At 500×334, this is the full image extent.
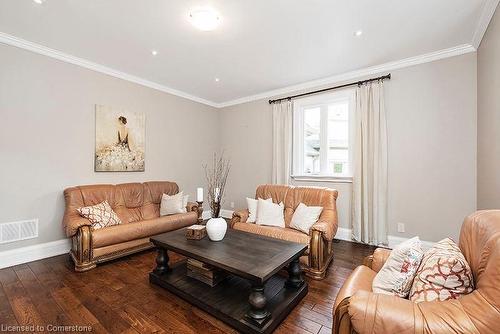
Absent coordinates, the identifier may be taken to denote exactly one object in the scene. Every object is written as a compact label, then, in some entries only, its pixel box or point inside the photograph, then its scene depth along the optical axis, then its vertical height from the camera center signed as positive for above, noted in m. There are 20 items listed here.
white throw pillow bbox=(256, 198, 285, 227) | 3.13 -0.64
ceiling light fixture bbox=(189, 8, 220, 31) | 2.25 +1.53
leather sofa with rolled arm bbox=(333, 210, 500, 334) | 0.92 -0.63
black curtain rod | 3.40 +1.37
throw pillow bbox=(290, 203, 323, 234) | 2.81 -0.62
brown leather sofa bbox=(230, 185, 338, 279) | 2.49 -0.71
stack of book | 2.19 -1.04
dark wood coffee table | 1.69 -1.07
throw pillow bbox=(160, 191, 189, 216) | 3.79 -0.61
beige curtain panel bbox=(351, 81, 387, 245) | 3.40 +0.01
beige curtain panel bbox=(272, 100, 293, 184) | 4.36 +0.54
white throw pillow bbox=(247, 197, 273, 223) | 3.29 -0.60
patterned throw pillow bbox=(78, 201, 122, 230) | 2.92 -0.62
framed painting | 3.57 +0.47
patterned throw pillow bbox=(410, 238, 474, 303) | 1.09 -0.55
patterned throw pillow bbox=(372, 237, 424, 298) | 1.30 -0.61
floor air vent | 2.72 -0.77
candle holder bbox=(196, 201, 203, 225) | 3.45 -0.74
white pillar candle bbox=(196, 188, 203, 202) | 2.47 -0.29
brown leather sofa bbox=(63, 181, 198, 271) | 2.69 -0.76
